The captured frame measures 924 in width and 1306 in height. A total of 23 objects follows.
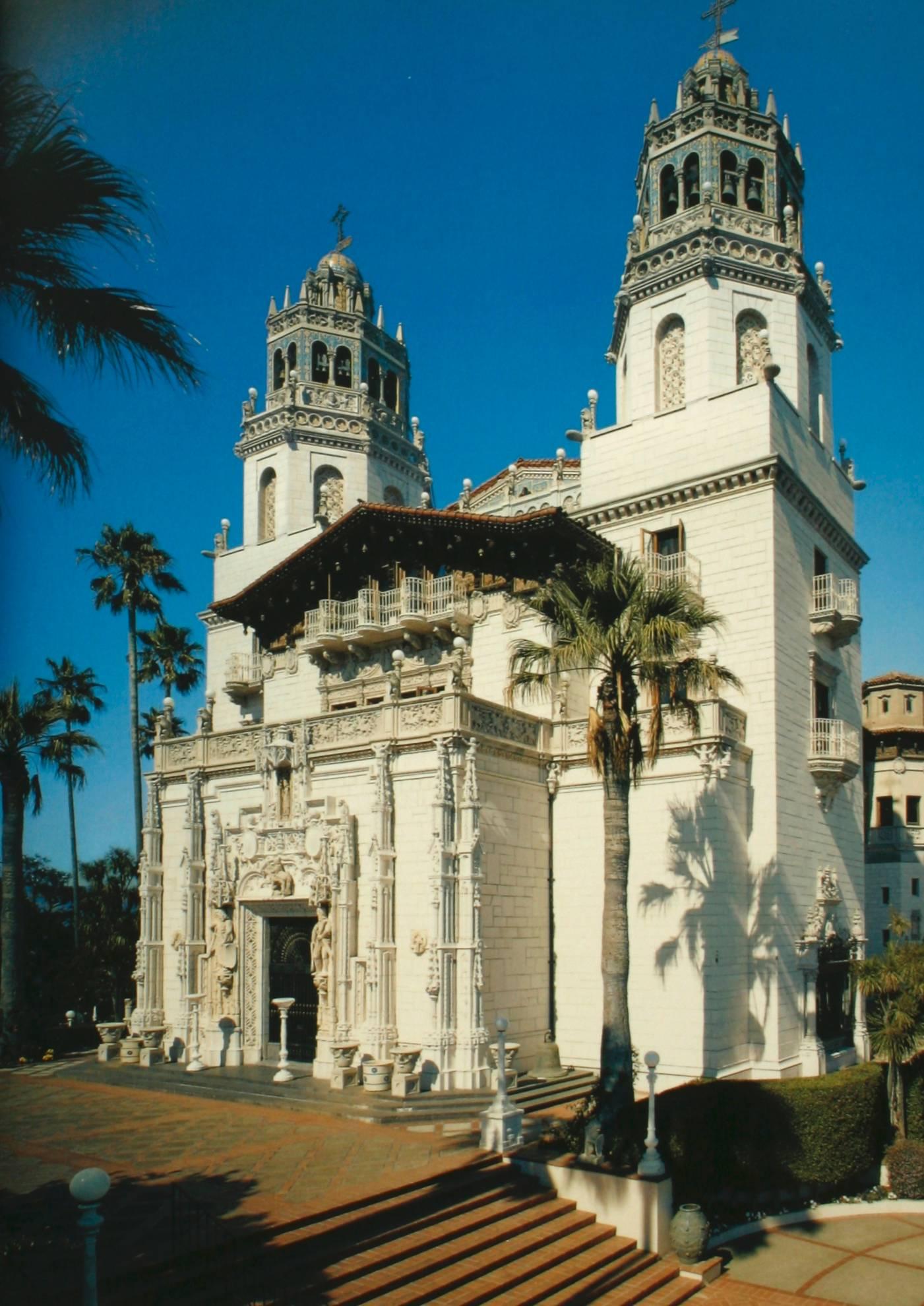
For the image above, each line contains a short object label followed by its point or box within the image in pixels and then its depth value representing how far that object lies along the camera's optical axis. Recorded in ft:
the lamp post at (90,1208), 29.73
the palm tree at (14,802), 94.63
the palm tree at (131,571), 126.52
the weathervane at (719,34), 100.83
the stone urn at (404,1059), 65.87
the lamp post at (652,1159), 53.52
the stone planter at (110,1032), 87.15
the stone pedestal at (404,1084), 65.26
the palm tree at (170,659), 130.00
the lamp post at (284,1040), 71.41
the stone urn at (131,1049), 84.69
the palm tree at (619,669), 57.72
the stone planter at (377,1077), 66.74
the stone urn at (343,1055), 69.00
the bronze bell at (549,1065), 73.26
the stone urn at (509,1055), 68.74
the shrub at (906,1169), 68.28
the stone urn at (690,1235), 53.01
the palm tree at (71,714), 105.19
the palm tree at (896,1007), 73.82
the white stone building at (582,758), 72.79
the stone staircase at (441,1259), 40.34
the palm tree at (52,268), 30.73
